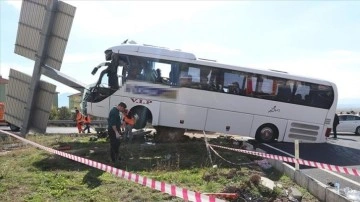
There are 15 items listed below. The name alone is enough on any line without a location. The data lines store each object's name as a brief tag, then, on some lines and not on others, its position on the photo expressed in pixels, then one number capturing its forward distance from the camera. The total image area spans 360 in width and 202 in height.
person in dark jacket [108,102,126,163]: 10.84
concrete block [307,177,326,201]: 7.40
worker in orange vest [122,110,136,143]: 14.21
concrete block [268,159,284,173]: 9.91
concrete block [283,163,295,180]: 9.04
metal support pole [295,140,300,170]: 8.94
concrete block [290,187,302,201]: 7.35
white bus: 15.41
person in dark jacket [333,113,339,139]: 21.28
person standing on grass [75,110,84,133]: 23.12
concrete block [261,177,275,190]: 7.77
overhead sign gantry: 15.17
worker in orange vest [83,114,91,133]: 24.02
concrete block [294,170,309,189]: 8.27
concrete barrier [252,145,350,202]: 6.99
